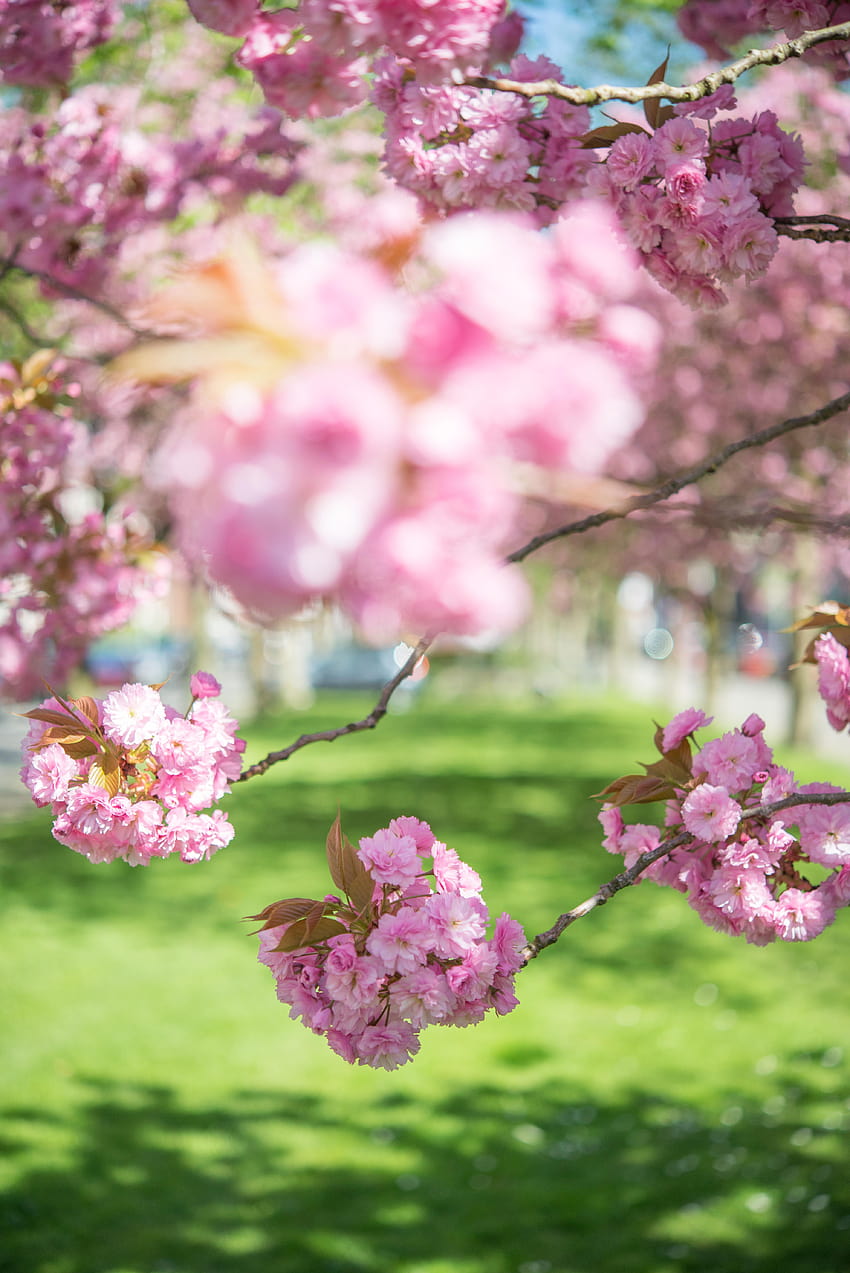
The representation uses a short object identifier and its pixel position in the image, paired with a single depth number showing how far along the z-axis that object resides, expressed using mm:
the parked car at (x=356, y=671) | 31297
